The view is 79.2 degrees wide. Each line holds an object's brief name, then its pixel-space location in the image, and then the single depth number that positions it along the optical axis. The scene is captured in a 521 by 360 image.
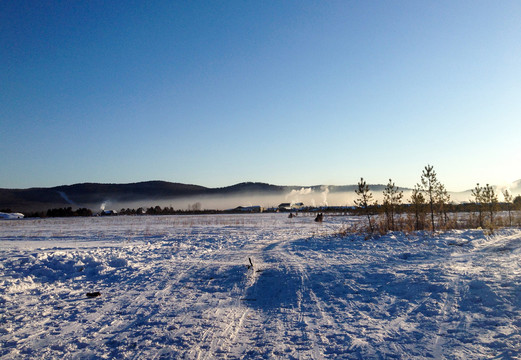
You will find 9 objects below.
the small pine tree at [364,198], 20.23
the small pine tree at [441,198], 21.97
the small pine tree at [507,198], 26.75
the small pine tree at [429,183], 20.48
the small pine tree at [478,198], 23.20
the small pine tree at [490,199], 22.92
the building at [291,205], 164.88
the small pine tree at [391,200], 20.92
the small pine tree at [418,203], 20.67
